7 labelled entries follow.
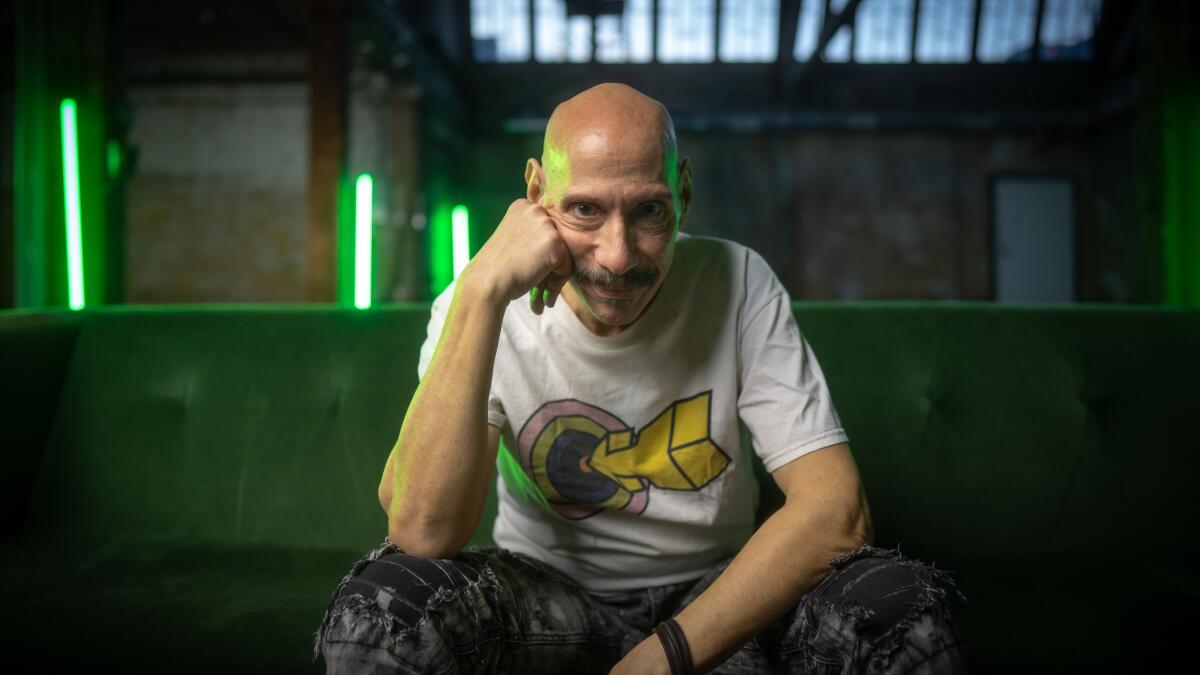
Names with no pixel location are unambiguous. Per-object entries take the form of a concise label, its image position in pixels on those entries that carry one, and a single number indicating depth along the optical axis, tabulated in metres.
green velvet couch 1.71
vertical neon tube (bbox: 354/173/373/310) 3.33
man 0.99
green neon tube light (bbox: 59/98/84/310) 2.90
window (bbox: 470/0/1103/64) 10.76
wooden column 5.59
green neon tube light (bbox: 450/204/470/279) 4.09
